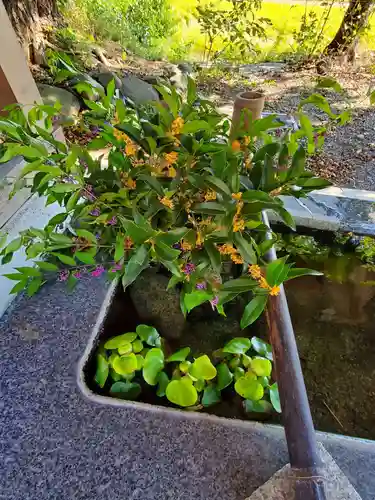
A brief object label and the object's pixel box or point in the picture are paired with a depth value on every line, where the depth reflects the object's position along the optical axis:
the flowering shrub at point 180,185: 0.83
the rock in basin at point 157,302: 1.43
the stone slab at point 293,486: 0.84
